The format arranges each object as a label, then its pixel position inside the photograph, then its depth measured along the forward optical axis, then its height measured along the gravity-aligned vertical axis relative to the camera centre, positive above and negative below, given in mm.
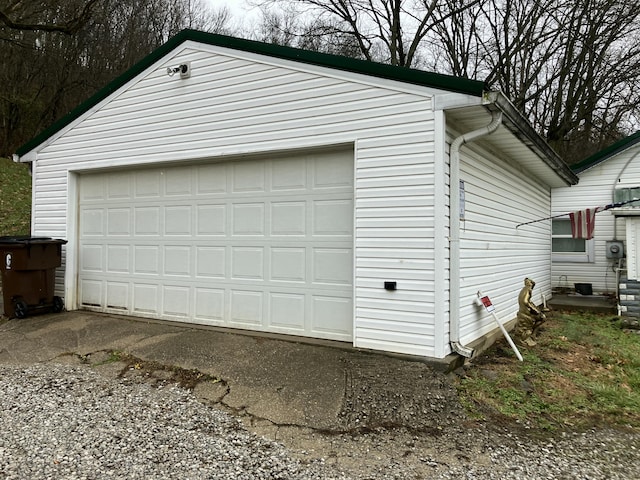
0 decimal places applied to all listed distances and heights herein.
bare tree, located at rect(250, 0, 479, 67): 16859 +8209
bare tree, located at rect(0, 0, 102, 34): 10844 +5795
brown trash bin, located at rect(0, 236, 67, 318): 6363 -481
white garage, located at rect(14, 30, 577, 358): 4512 +584
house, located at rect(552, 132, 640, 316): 9461 +519
